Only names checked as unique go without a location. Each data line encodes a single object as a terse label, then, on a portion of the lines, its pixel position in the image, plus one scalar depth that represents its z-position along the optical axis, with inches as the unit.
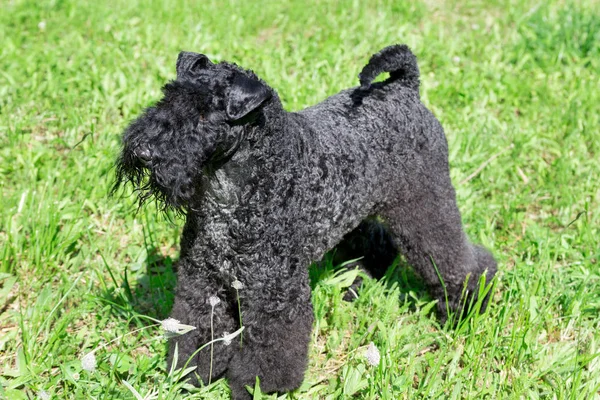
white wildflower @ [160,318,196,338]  91.4
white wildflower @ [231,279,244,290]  105.1
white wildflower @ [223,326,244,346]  95.5
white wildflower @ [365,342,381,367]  99.7
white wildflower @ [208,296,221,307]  108.5
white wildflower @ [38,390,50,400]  94.3
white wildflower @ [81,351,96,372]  89.9
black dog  95.0
